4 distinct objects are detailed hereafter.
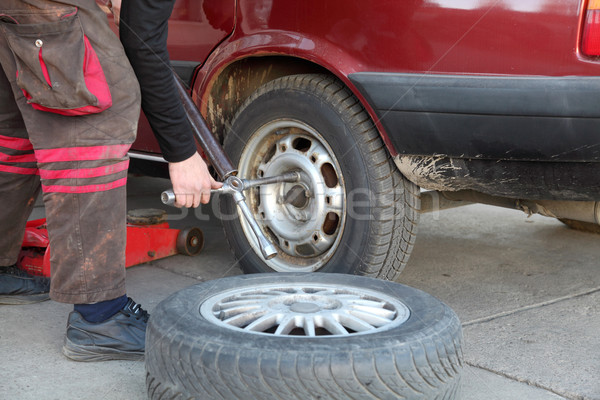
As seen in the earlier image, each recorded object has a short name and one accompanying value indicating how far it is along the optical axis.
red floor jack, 2.77
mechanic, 1.79
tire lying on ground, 1.48
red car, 1.97
